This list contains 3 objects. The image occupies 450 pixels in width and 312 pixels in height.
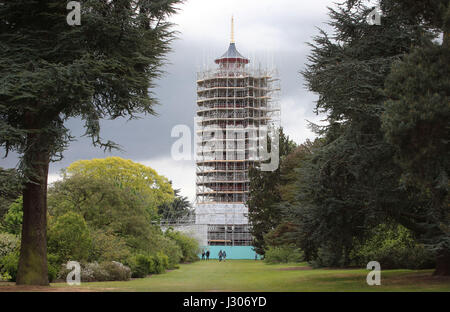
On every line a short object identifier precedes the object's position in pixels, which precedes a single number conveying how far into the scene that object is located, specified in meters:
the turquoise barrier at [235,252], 74.44
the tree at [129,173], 64.62
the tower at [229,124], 85.19
